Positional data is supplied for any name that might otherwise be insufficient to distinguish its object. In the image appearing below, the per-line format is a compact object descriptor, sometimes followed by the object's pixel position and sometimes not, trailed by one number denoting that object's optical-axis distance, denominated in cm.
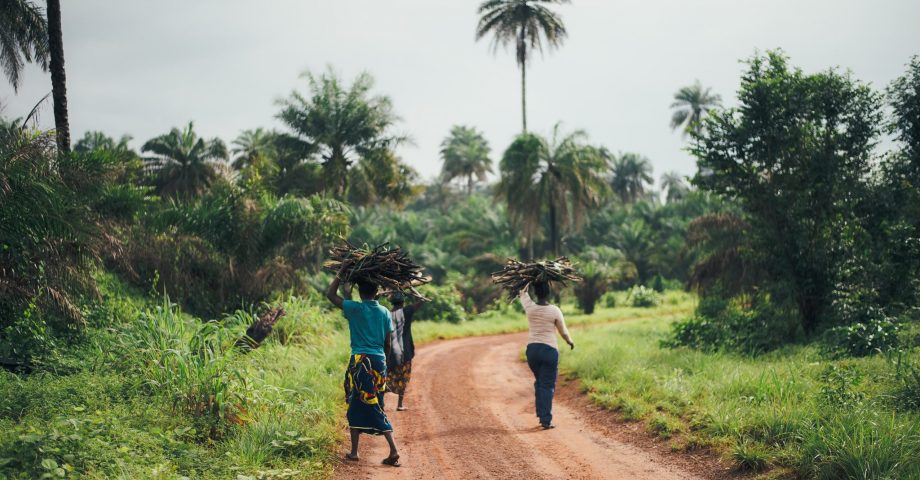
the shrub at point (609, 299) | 3266
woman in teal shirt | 618
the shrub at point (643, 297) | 3212
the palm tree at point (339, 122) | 2611
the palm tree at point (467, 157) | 5678
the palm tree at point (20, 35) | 1554
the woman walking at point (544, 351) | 789
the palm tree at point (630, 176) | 6631
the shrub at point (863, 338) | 1091
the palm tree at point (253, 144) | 2786
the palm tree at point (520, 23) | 3478
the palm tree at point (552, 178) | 3019
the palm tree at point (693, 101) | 5234
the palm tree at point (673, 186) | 7346
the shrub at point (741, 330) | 1320
